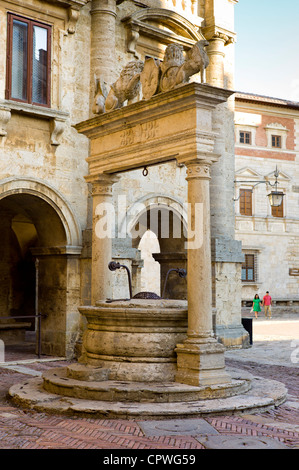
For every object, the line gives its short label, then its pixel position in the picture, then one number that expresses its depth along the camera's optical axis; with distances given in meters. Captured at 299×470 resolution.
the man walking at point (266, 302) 26.83
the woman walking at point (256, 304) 25.78
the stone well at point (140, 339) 7.28
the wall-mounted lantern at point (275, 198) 17.20
